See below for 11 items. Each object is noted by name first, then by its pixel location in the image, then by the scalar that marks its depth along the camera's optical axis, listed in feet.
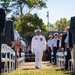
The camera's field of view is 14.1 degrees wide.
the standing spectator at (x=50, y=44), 66.11
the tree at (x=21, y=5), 122.72
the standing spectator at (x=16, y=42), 43.92
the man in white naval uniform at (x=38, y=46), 52.11
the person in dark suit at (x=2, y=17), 27.81
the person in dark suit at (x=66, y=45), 43.85
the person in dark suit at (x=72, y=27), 33.48
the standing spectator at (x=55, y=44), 60.90
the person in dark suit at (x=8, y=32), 37.32
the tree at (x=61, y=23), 253.24
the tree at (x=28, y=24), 120.06
